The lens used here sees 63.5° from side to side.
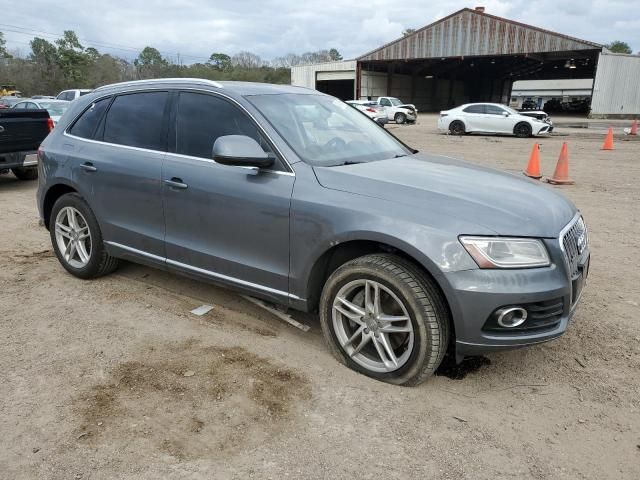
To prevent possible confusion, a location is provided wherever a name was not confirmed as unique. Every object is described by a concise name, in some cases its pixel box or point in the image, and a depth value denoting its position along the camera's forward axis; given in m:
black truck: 8.88
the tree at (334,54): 112.71
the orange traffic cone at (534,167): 10.55
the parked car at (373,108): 29.87
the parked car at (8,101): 24.97
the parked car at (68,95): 22.45
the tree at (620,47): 114.71
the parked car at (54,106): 14.63
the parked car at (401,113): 32.28
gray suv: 2.80
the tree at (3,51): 77.45
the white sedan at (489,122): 22.11
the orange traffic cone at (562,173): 9.95
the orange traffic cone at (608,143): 16.89
